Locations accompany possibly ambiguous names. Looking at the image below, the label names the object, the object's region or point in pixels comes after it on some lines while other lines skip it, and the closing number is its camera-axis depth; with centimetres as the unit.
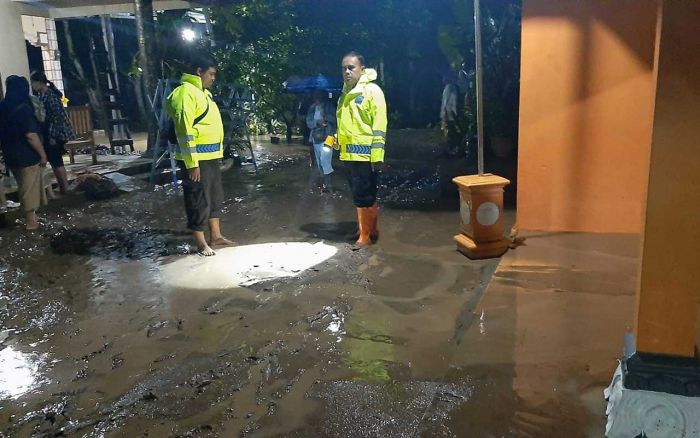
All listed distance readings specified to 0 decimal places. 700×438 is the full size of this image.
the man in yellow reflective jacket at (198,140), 570
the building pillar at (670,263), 233
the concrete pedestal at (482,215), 531
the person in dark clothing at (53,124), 886
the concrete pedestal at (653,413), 249
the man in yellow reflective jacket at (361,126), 586
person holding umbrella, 971
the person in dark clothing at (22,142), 720
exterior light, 1407
